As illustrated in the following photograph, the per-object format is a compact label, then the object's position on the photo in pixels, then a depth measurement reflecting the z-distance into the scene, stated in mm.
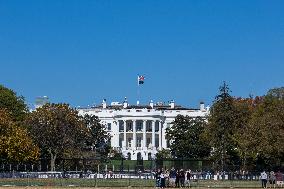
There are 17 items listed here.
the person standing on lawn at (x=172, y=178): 79738
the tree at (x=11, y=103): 131750
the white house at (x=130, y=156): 196750
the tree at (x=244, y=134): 100938
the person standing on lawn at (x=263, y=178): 75562
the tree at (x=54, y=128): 118188
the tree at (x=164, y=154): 170900
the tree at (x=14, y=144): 104625
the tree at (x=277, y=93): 136250
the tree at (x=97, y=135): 163175
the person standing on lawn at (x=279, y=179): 79812
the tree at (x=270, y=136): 95375
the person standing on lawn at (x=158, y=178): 74875
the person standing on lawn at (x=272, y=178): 78375
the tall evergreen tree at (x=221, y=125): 115188
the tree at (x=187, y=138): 151375
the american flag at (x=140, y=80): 184750
